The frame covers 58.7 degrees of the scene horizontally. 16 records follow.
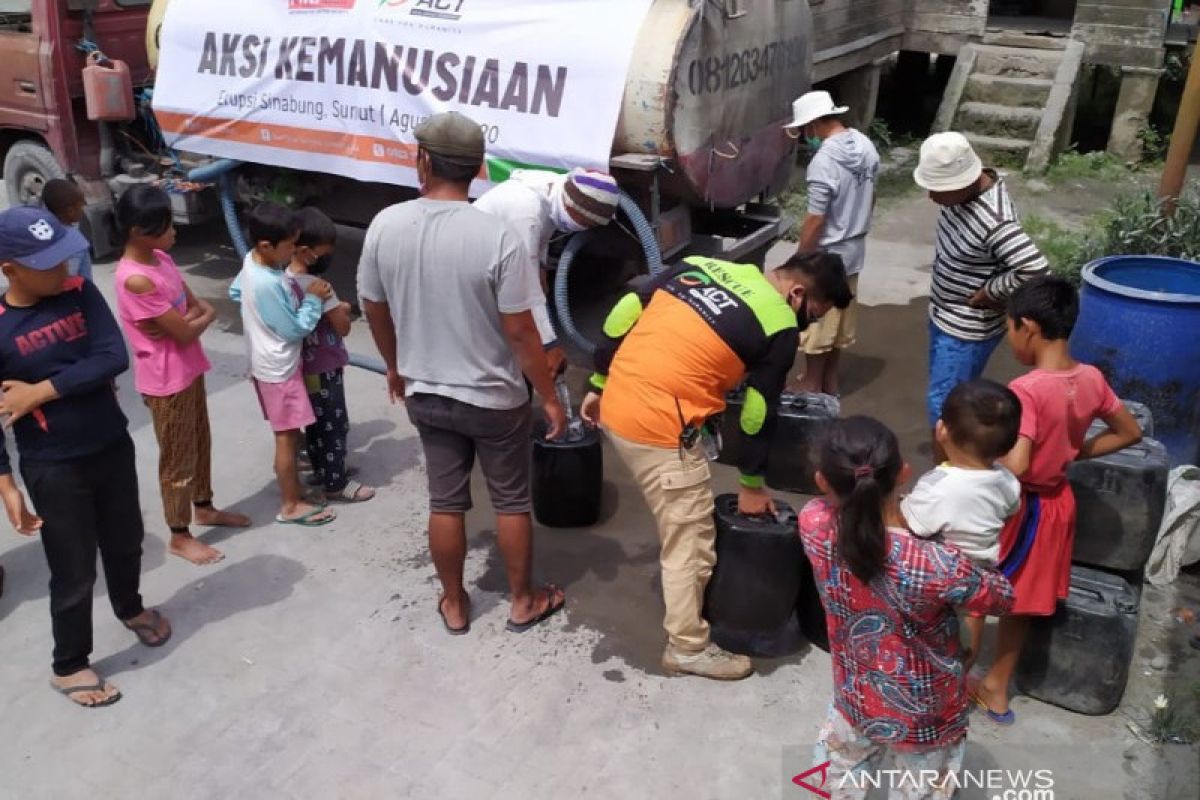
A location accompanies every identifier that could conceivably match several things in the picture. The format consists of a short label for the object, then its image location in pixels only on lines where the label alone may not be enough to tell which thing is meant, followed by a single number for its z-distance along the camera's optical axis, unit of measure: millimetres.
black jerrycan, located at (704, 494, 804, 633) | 3527
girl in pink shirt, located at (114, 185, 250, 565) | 3787
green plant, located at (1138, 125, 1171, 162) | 10461
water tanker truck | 5496
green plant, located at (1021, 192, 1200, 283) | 5809
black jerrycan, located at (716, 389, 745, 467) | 5035
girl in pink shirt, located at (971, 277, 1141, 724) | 3064
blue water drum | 4359
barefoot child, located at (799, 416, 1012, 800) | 2318
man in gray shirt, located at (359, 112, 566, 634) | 3324
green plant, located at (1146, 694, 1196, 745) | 3330
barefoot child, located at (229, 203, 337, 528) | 4129
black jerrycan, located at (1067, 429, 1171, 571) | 3400
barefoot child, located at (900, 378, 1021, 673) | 2627
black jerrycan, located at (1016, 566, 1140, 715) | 3326
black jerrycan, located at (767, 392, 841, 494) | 4730
